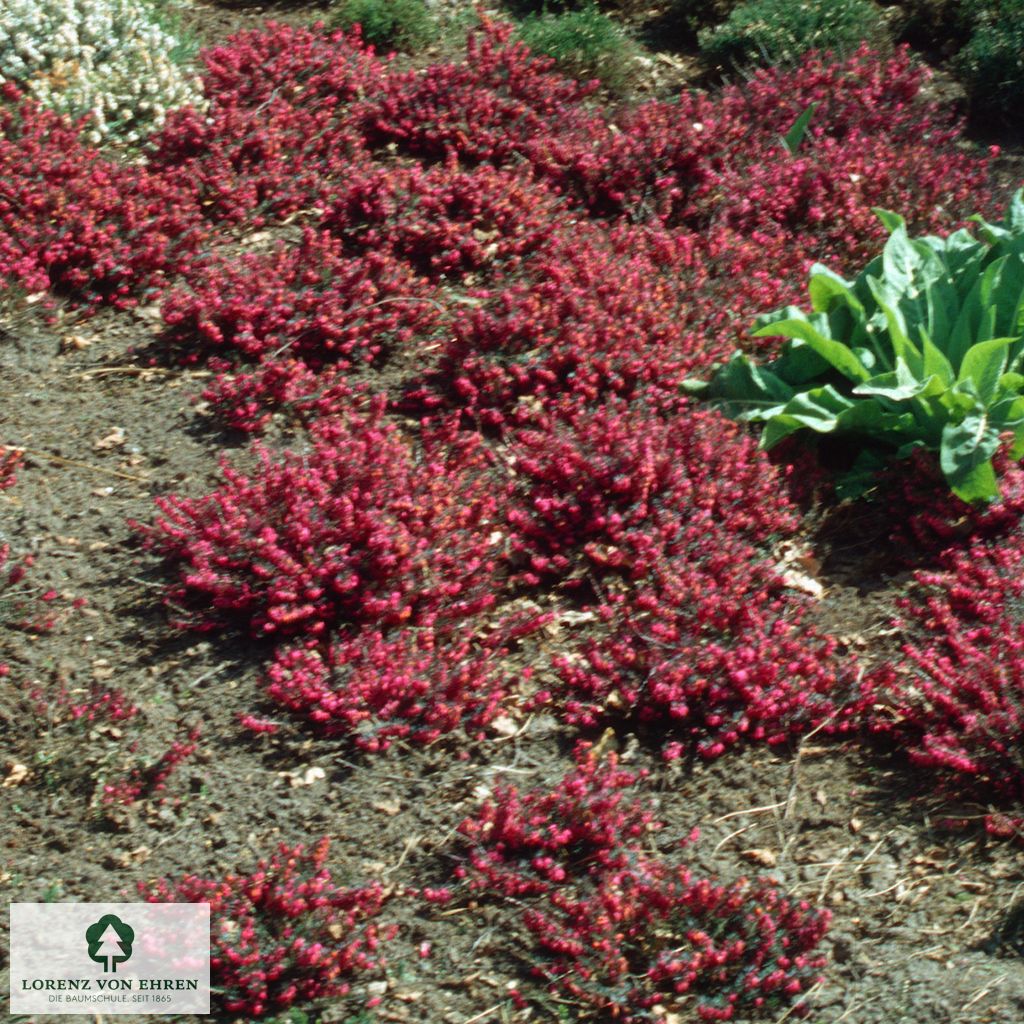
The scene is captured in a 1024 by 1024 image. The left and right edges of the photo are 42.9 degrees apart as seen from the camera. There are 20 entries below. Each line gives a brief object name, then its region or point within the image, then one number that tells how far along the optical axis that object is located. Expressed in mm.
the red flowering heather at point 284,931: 3592
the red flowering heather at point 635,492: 4844
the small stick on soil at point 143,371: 5809
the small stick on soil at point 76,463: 5277
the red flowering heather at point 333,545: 4543
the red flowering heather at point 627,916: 3580
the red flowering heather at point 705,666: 4285
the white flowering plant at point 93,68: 6934
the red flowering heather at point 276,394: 5488
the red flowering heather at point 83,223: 6102
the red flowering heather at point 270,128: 6766
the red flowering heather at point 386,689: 4283
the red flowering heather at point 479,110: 7156
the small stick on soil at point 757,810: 4137
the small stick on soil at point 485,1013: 3641
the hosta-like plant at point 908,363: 4785
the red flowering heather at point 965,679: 4008
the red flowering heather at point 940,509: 4773
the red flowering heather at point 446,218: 6379
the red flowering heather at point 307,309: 5766
